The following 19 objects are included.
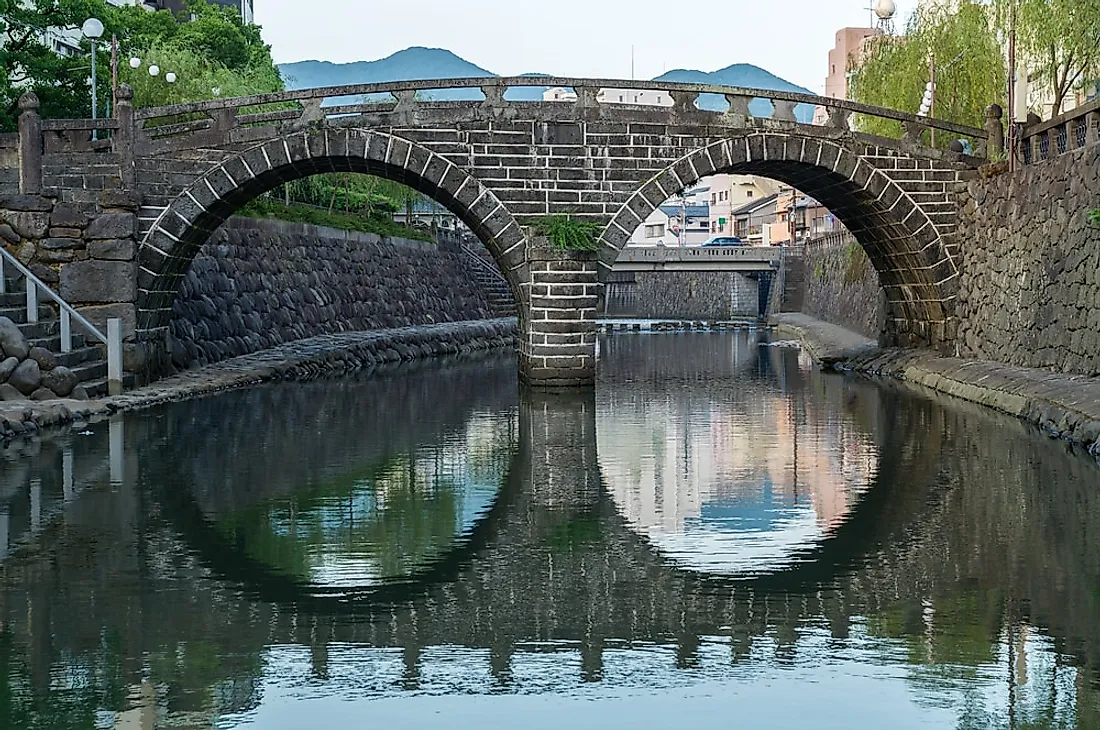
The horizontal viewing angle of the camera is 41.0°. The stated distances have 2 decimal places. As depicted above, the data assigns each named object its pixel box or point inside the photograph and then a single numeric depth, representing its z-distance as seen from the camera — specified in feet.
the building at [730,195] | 393.91
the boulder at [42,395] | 74.59
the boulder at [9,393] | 72.23
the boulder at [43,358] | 75.10
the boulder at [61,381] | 75.87
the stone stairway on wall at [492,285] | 221.66
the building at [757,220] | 348.79
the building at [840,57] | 391.24
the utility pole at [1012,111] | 102.58
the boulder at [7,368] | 72.23
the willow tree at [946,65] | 129.59
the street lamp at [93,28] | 111.24
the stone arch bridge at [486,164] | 94.27
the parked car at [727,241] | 342.03
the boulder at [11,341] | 73.36
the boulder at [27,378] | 73.20
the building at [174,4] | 281.54
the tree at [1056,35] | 116.06
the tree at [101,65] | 156.25
